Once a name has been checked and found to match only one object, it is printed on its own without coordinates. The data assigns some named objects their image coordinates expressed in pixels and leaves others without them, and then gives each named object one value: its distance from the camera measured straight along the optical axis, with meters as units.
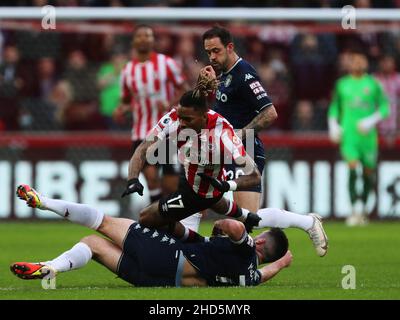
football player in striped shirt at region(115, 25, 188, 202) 26.36
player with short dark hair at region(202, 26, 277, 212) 18.80
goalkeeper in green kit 30.61
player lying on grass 15.34
